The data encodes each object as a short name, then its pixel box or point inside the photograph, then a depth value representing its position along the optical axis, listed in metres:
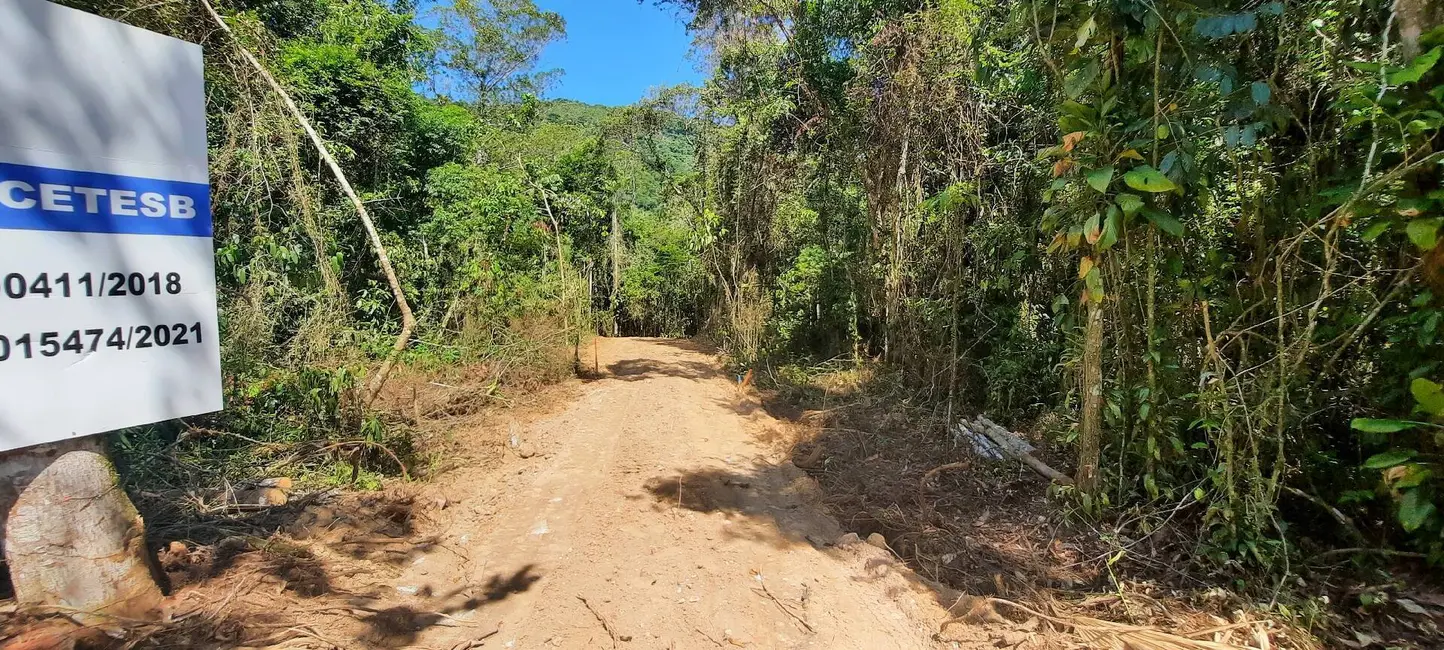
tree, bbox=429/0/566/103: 17.20
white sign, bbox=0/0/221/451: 1.86
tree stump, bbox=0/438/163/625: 2.13
